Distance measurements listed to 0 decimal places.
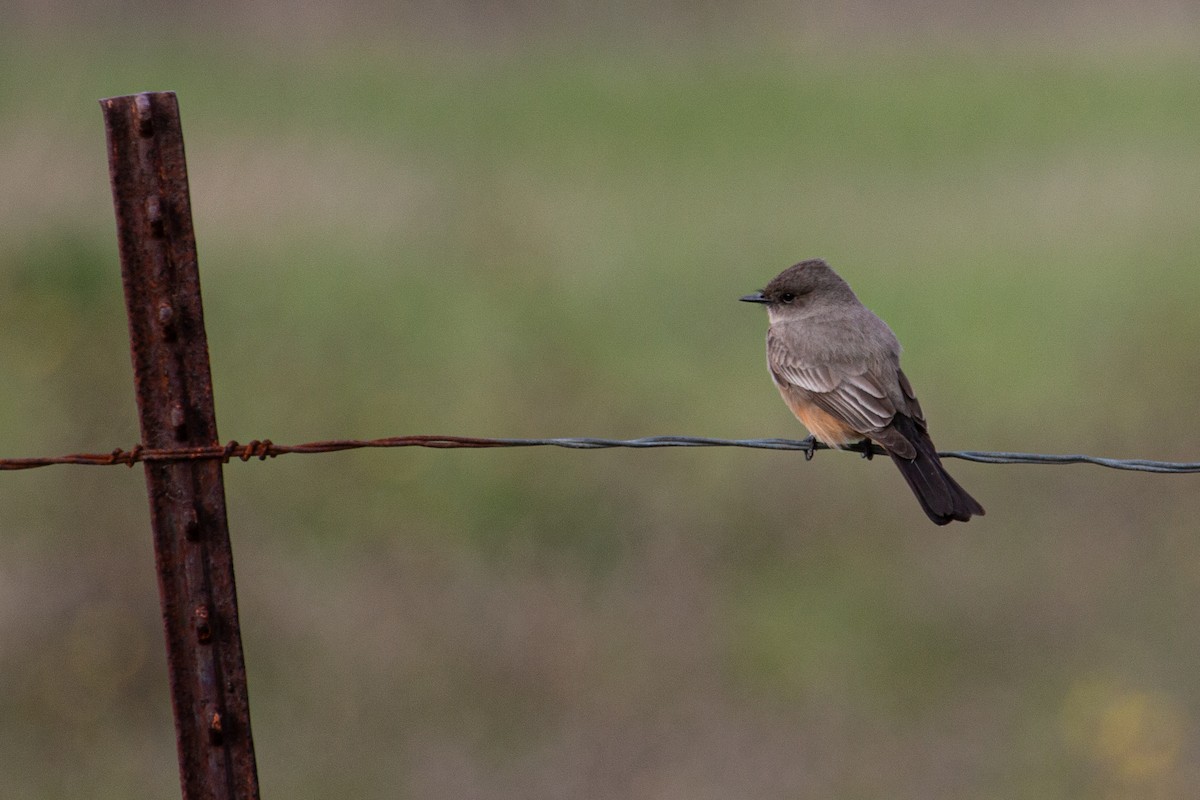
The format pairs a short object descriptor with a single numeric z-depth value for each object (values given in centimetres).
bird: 1177
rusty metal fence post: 749
